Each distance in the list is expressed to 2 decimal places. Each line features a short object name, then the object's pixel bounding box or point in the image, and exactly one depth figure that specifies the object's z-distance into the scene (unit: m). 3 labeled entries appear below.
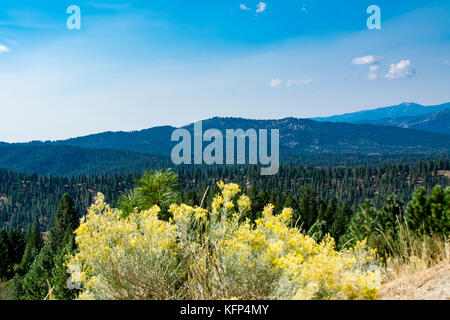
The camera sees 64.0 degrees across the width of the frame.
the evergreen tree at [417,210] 16.36
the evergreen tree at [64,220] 47.09
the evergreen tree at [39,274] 37.69
